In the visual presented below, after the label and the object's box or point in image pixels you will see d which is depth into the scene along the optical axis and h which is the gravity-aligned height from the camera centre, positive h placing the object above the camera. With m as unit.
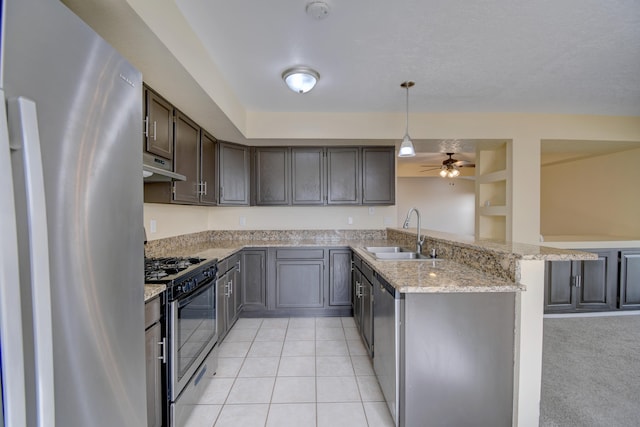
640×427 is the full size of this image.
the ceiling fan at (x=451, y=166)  5.66 +0.91
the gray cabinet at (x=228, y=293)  2.42 -0.89
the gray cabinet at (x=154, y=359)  1.32 -0.79
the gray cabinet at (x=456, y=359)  1.42 -0.83
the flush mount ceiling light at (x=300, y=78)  2.24 +1.11
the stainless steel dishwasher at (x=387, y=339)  1.49 -0.84
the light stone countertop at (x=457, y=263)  1.40 -0.41
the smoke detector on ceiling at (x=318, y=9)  1.55 +1.19
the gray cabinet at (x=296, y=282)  3.27 -0.92
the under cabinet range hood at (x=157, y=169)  1.69 +0.24
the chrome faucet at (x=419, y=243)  2.46 -0.34
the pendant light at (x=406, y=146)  2.49 +0.57
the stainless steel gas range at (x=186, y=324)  1.50 -0.77
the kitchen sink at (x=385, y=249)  2.94 -0.47
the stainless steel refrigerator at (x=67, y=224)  0.54 -0.04
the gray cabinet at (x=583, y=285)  3.36 -0.99
